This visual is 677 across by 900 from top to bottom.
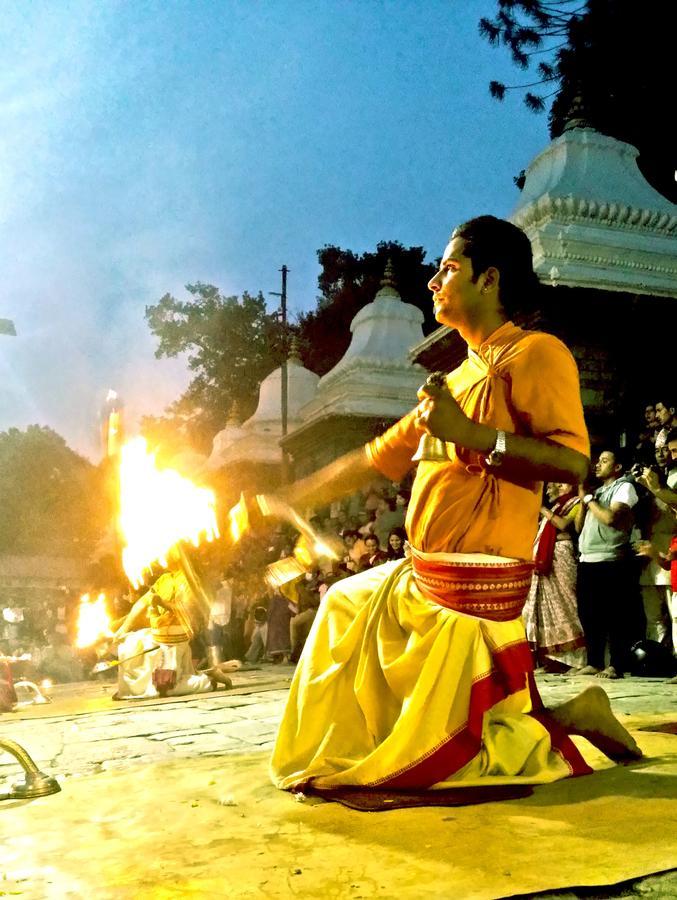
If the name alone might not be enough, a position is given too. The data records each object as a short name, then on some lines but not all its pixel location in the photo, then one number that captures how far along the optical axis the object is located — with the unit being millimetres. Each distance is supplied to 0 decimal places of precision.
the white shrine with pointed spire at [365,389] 15477
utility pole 18875
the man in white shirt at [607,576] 6594
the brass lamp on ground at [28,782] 2979
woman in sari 7086
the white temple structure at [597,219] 9406
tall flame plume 3838
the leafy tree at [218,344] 35250
